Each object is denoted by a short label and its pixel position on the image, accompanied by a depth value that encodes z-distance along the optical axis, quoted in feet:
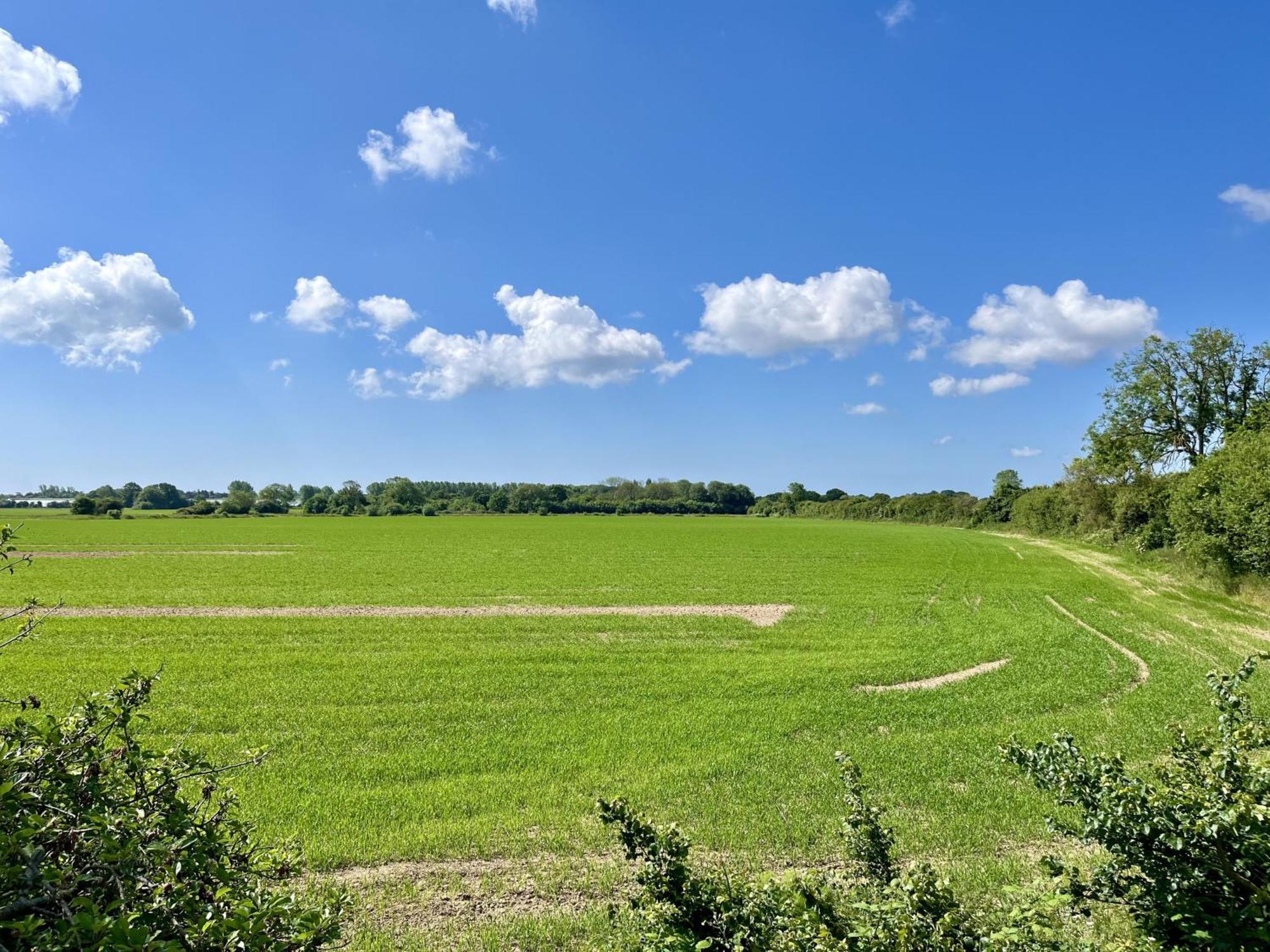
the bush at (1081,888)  9.12
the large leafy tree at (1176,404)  117.29
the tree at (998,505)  313.94
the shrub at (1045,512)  199.82
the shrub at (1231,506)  67.92
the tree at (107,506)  352.90
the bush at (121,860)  6.31
